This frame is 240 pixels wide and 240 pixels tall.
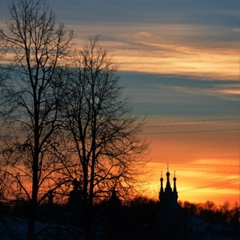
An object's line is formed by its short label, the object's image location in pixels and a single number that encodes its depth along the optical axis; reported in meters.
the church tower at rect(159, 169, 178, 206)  149.35
